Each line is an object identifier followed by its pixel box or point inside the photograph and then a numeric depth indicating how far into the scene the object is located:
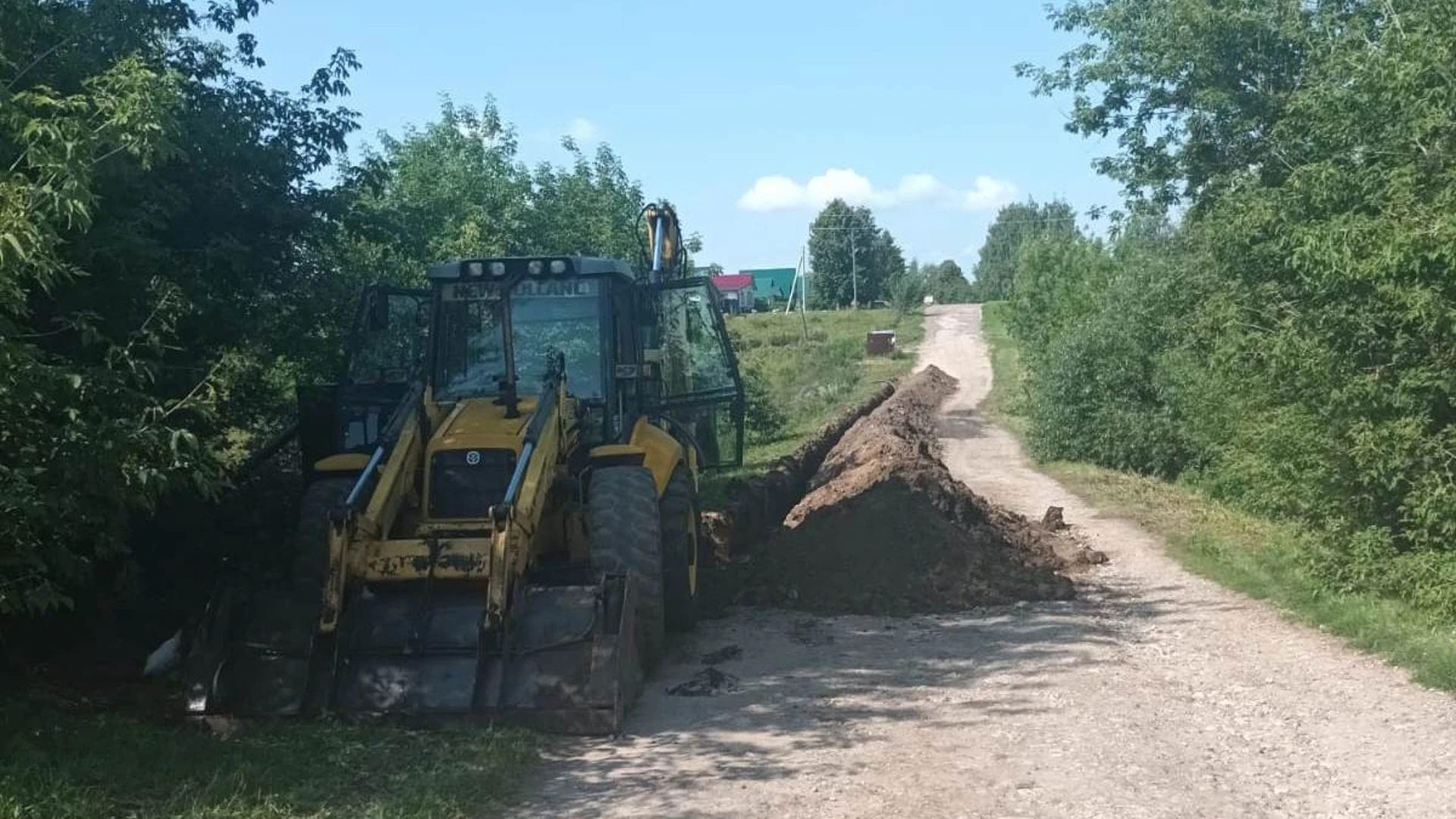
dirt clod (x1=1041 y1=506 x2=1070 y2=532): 17.36
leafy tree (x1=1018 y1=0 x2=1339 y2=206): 19.23
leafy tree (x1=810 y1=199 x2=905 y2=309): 99.62
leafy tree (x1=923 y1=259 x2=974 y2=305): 131.12
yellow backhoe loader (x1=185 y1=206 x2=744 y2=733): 8.15
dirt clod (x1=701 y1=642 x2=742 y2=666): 10.12
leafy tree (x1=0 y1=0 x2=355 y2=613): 6.60
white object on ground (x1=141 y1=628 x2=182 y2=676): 9.29
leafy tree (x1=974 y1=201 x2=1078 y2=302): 114.62
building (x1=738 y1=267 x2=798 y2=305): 98.88
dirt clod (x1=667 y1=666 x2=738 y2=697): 9.09
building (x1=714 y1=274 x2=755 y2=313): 78.06
